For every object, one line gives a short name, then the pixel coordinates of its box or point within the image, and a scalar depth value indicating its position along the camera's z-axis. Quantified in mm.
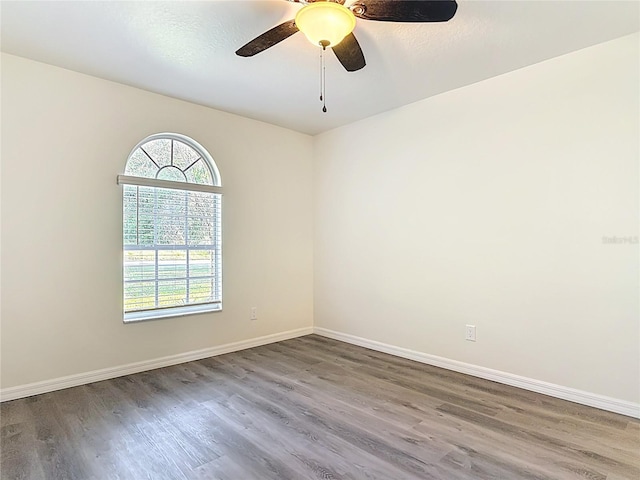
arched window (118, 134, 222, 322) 3285
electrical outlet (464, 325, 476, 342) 3167
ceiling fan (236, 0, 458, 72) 1696
